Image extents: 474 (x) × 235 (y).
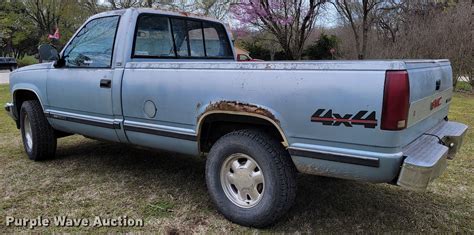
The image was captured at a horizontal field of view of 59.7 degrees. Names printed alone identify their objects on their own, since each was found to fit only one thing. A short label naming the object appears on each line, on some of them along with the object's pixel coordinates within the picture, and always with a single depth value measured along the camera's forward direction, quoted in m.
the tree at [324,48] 22.53
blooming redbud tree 16.41
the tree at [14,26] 34.31
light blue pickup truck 2.54
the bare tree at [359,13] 17.83
